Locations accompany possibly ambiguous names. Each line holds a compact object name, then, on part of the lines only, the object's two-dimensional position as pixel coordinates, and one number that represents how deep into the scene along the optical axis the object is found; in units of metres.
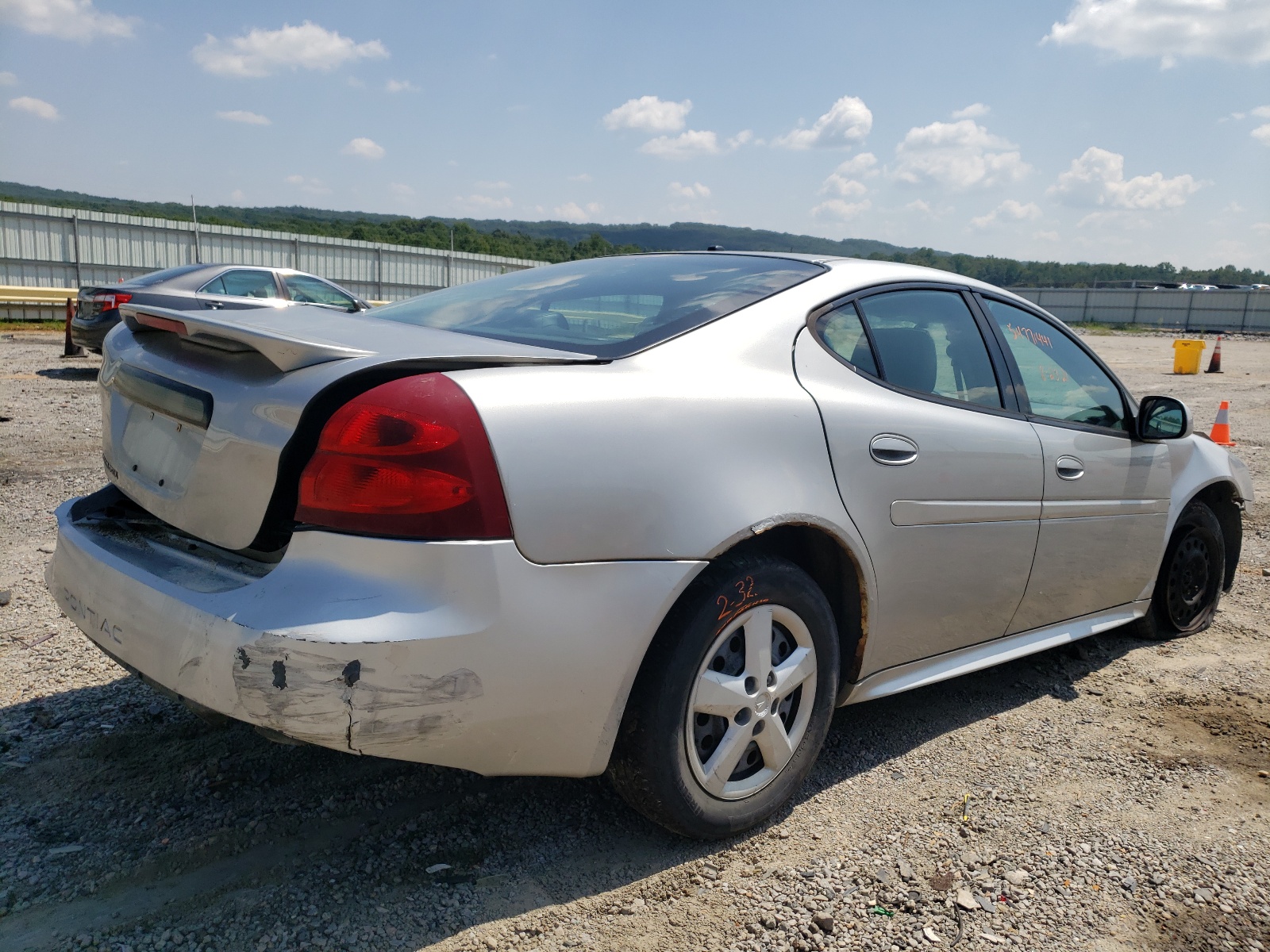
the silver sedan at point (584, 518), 1.95
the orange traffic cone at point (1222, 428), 8.91
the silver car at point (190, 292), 11.59
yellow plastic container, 21.77
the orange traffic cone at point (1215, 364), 22.14
